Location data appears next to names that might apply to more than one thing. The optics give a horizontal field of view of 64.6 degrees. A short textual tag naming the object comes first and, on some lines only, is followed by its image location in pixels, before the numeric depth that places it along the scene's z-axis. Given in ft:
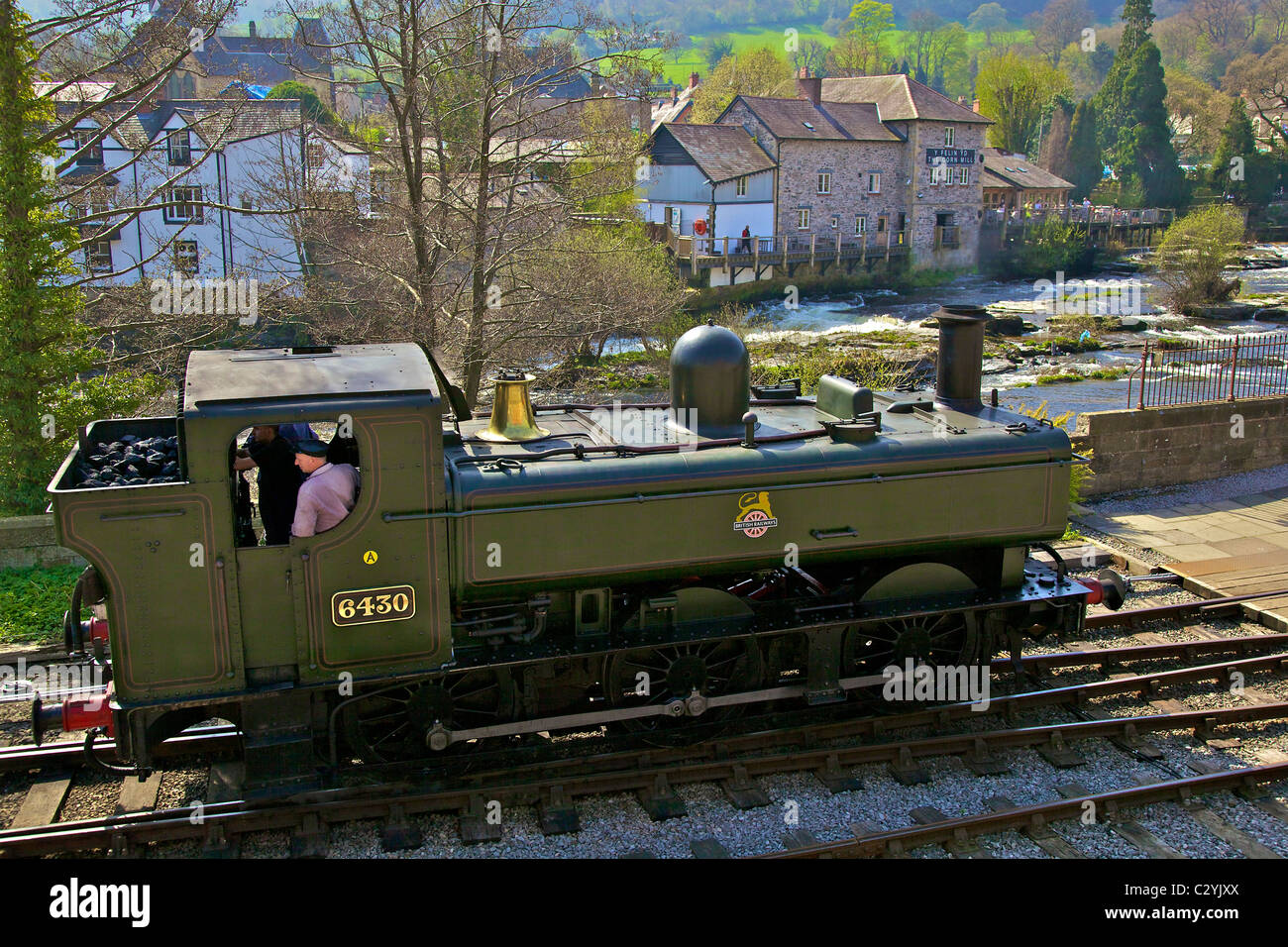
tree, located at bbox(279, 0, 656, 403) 55.01
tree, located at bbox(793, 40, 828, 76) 402.85
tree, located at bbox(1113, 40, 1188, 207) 255.50
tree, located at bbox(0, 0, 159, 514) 41.55
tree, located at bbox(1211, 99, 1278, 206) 241.35
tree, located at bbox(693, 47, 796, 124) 246.06
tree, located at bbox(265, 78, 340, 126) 138.21
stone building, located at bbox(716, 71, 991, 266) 178.19
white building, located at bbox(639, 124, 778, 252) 168.14
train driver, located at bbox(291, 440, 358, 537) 21.88
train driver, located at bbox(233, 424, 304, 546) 23.35
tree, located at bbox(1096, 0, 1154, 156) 254.88
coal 21.54
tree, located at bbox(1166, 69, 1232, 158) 264.31
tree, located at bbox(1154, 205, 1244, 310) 141.18
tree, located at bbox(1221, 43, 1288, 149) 244.63
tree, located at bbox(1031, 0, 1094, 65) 470.39
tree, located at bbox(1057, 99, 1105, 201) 265.54
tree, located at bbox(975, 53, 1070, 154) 265.95
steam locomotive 21.25
